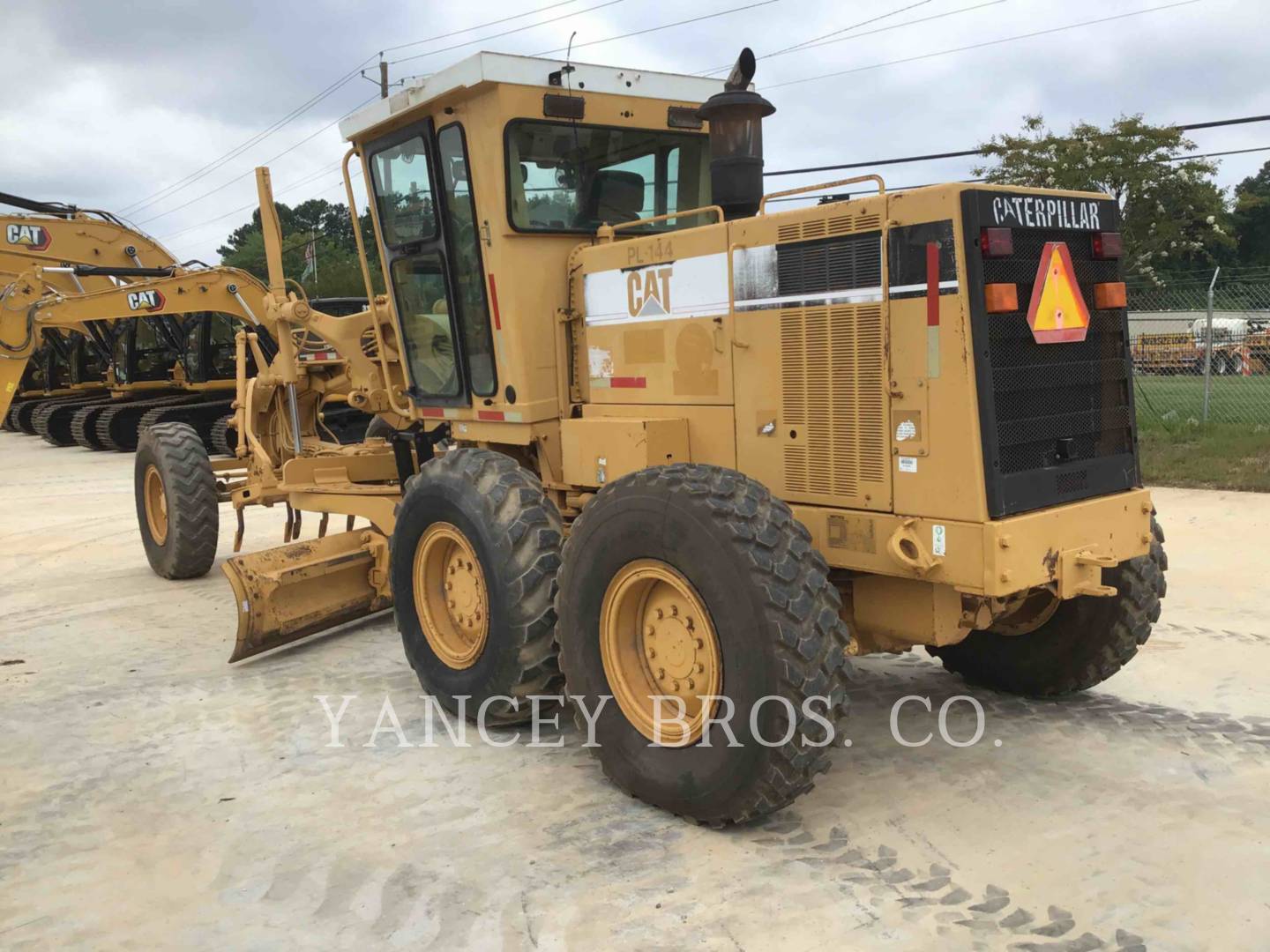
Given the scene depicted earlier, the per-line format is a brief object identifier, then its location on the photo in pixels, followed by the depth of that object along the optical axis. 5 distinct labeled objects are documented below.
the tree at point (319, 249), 39.97
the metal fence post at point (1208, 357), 13.38
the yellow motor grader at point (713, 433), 3.63
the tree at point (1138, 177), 27.77
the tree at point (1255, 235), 50.20
